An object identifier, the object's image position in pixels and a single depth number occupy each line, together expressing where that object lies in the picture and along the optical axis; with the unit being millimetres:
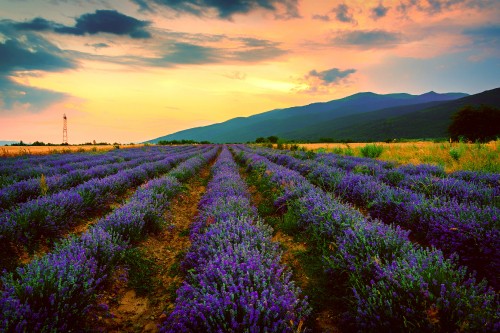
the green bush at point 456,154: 9517
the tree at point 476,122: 45750
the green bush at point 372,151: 14523
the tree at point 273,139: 57516
